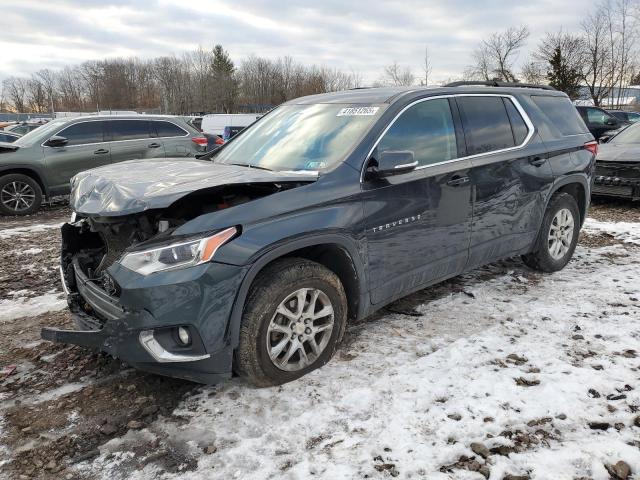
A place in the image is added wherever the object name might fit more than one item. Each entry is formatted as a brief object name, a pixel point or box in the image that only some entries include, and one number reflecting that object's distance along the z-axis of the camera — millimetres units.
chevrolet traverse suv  2688
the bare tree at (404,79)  56419
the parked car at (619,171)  8086
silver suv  8820
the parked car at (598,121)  16266
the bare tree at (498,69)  43031
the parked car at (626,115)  21166
